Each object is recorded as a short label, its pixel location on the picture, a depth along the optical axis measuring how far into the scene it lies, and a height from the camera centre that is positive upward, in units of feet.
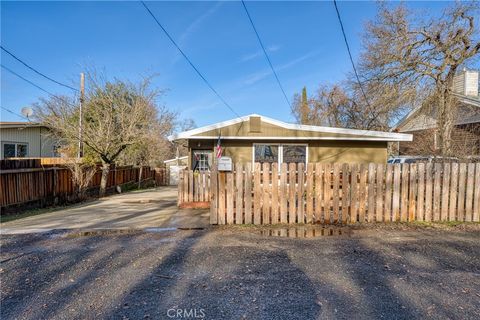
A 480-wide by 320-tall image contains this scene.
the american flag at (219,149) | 32.48 -0.10
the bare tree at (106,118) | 46.93 +5.19
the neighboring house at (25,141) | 52.90 +1.43
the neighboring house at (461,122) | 39.73 +4.45
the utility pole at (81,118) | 46.07 +4.97
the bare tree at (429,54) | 34.14 +11.77
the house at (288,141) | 32.81 +0.83
